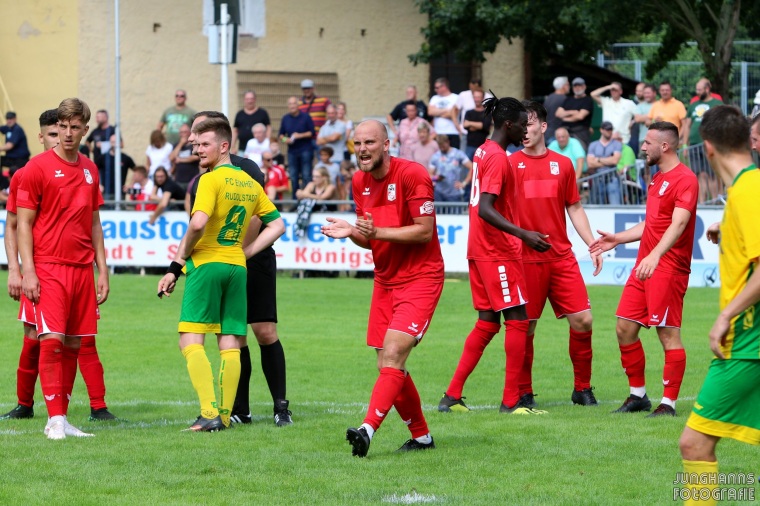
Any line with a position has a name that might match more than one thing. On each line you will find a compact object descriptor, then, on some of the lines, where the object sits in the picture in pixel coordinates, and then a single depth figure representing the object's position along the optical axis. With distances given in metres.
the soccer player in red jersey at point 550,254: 20.36
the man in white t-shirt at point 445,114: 48.87
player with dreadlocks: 18.61
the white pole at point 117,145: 49.66
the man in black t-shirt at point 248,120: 49.84
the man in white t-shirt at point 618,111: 47.84
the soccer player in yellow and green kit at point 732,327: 11.23
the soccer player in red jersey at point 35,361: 18.27
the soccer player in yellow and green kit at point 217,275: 17.30
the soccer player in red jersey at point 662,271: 18.92
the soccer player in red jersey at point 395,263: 15.36
